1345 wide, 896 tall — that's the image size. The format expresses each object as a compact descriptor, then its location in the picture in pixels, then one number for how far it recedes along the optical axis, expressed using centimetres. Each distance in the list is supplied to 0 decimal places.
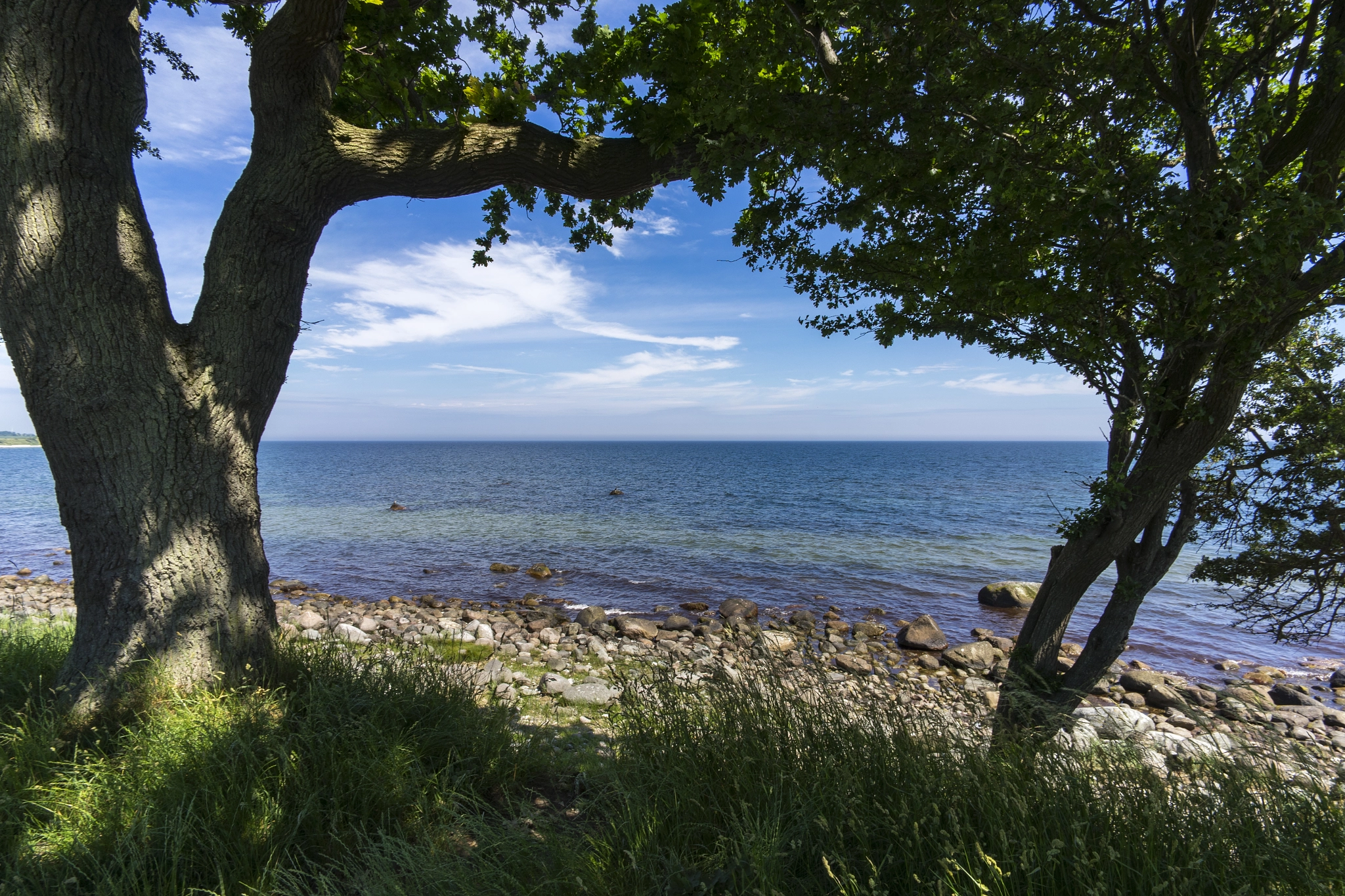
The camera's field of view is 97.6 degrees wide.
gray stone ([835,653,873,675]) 1081
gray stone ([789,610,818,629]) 1407
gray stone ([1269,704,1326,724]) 964
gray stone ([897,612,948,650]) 1276
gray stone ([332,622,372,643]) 980
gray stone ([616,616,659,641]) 1275
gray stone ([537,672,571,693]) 789
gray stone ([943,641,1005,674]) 1180
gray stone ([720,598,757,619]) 1469
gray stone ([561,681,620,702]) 758
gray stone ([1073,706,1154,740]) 764
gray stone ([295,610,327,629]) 1117
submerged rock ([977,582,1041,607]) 1603
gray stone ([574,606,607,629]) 1348
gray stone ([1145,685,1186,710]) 1003
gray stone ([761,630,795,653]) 1171
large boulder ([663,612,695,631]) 1343
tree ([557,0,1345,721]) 333
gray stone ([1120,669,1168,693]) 1062
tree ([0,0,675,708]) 402
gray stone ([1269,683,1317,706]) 1042
